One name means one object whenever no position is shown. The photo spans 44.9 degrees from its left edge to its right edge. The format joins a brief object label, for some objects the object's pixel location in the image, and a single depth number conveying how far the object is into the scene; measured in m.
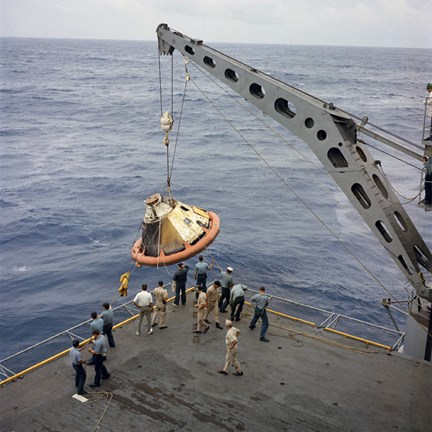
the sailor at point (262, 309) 16.09
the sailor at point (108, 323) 15.26
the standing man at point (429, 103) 13.11
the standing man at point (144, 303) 16.19
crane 13.41
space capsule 15.38
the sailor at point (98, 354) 13.71
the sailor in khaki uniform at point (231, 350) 14.08
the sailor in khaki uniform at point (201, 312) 16.31
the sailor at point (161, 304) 16.55
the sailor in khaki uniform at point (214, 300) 16.71
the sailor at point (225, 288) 17.68
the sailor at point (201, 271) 18.20
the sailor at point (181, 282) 18.00
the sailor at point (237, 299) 17.03
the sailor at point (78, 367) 13.20
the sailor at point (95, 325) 14.50
